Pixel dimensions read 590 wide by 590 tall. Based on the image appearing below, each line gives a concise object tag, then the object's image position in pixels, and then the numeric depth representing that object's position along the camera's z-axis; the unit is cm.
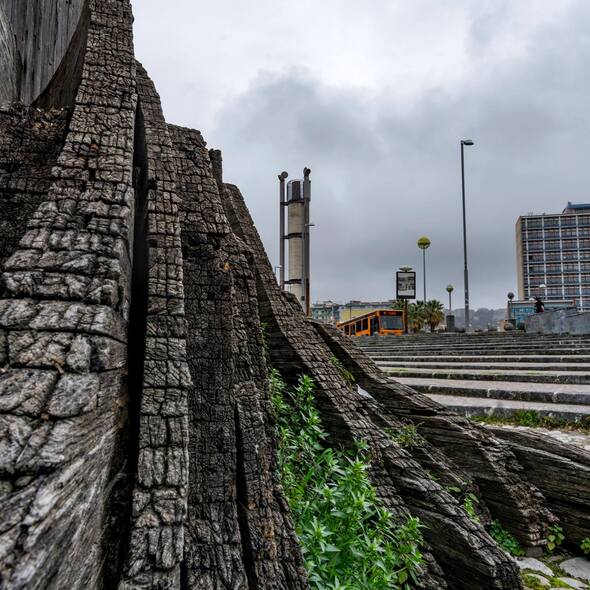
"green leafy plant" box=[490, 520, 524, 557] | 370
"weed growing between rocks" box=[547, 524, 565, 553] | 381
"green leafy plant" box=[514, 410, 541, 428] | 599
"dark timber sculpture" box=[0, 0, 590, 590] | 102
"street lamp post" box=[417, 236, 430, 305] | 3700
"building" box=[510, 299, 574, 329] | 5521
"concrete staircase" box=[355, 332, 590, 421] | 659
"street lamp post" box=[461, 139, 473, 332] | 2770
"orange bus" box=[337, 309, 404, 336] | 3269
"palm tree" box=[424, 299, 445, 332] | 6212
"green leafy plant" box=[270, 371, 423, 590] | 229
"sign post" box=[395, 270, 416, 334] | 3969
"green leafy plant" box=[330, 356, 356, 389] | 432
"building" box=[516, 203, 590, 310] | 12000
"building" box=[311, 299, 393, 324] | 8525
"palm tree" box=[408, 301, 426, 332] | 5997
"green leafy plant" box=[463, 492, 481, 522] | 350
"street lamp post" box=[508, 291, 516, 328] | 4428
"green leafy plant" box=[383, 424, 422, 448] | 374
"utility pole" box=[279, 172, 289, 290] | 1686
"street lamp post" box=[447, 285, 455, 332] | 4118
